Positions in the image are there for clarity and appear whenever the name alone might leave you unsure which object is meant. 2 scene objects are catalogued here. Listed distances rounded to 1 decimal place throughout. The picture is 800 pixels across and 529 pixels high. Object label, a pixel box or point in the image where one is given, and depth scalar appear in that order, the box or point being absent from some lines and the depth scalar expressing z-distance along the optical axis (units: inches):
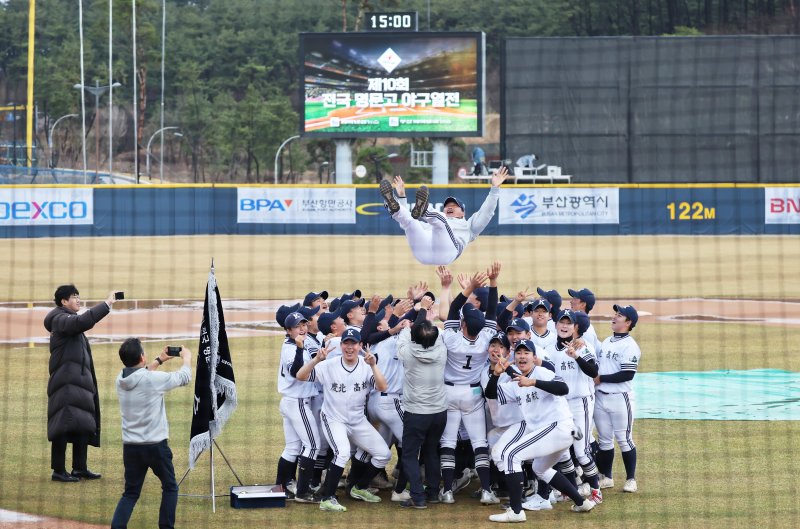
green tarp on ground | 1042.1
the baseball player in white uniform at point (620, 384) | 773.9
